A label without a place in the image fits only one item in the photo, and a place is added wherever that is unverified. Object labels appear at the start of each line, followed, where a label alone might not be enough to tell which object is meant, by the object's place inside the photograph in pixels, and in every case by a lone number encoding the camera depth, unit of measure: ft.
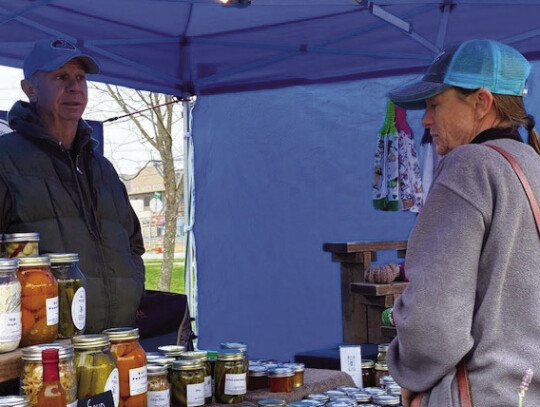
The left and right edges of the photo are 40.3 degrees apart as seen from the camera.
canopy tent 15.40
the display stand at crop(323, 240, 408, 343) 14.82
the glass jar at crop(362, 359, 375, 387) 9.04
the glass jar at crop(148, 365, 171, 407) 5.96
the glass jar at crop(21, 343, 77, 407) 4.58
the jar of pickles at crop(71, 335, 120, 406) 5.04
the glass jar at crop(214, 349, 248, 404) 6.66
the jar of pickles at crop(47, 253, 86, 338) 5.45
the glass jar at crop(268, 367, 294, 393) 7.29
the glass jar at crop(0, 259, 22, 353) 4.66
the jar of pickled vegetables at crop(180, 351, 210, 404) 6.46
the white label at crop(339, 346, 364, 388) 8.81
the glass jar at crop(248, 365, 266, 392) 7.41
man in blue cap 7.90
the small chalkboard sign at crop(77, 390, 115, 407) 4.88
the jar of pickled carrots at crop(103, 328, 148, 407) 5.41
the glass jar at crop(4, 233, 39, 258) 5.40
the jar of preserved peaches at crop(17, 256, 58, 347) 5.03
